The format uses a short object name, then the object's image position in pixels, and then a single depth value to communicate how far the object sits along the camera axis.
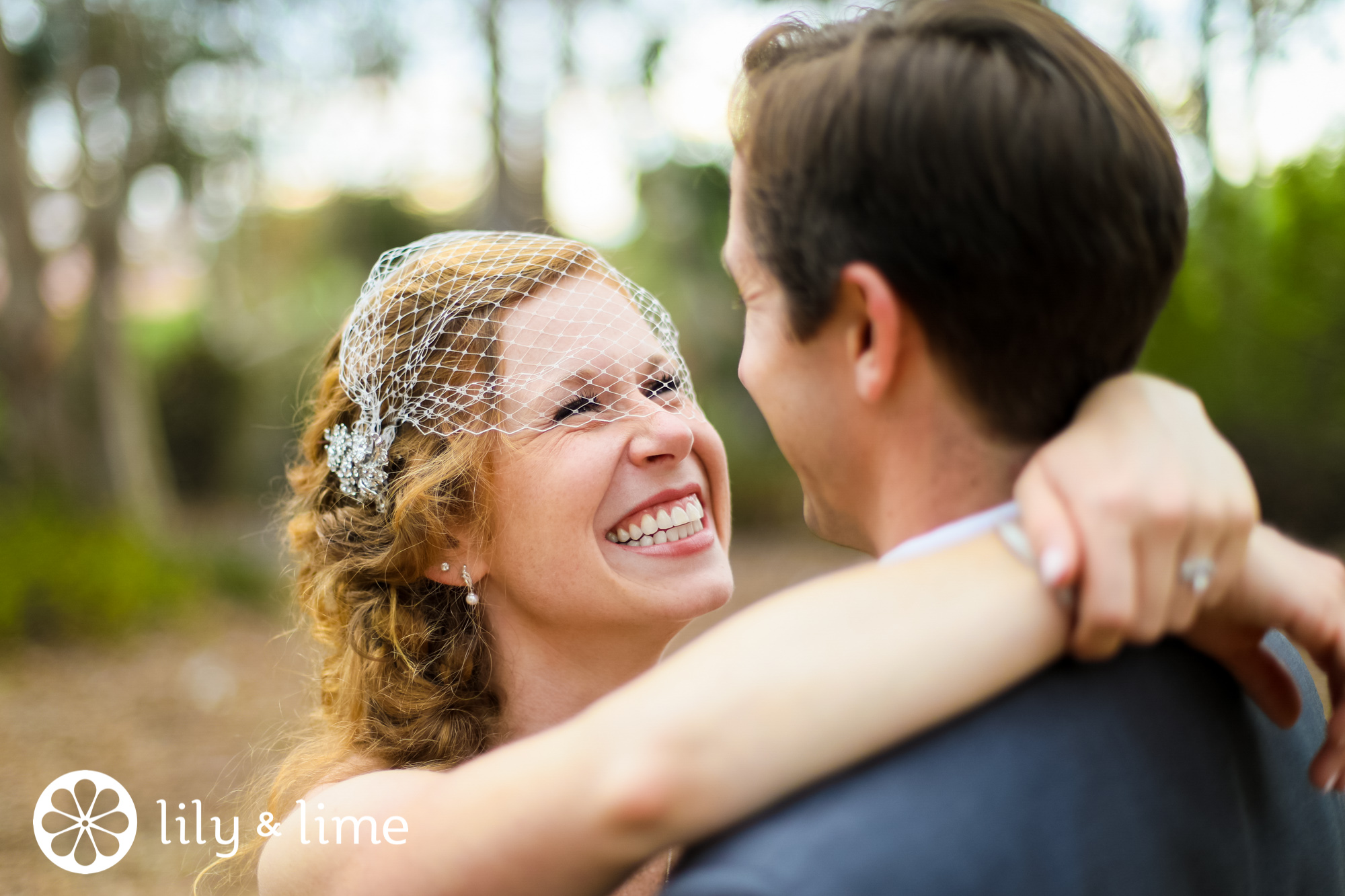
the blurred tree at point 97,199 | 11.01
